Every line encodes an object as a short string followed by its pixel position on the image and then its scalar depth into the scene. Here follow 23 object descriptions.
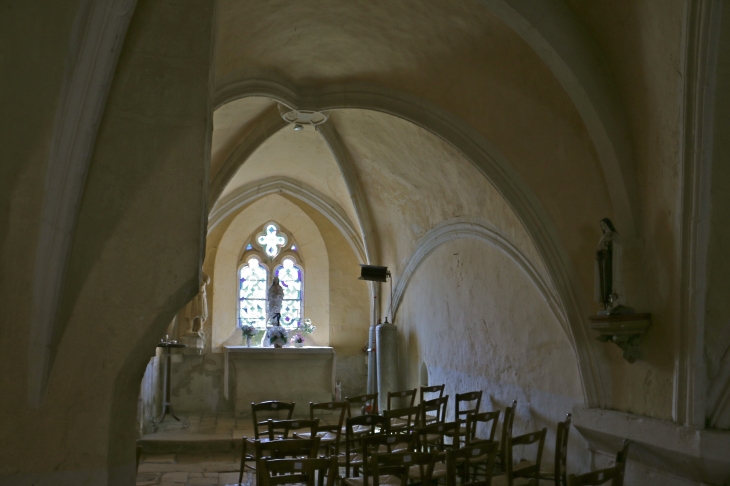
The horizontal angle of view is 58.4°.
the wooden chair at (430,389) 7.91
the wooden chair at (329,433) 6.32
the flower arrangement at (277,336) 11.90
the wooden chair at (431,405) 6.30
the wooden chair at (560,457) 4.89
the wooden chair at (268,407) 6.47
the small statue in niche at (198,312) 11.73
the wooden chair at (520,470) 4.27
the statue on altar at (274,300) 12.44
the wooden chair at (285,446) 4.57
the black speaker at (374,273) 10.94
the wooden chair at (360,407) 6.90
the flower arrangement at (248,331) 12.19
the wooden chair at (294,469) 3.73
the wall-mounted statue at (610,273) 4.93
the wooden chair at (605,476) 3.36
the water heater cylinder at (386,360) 10.48
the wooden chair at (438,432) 4.99
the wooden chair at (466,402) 6.69
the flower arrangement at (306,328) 12.85
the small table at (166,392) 10.25
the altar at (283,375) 11.55
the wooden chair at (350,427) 5.44
